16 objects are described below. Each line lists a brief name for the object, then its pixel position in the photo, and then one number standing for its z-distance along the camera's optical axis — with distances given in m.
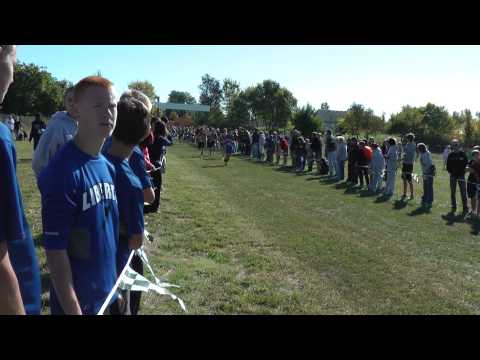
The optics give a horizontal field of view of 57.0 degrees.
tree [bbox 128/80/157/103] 69.78
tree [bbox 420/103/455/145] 58.31
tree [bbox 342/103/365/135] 62.38
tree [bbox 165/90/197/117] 161.57
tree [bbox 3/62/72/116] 55.50
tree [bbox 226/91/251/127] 84.88
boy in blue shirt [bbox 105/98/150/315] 2.86
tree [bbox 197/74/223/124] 141.62
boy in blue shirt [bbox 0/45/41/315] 1.46
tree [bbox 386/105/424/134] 60.22
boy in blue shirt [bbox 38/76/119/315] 1.89
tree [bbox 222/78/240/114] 109.62
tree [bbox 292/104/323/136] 57.47
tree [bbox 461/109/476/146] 54.00
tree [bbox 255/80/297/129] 80.69
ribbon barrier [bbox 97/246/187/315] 2.74
